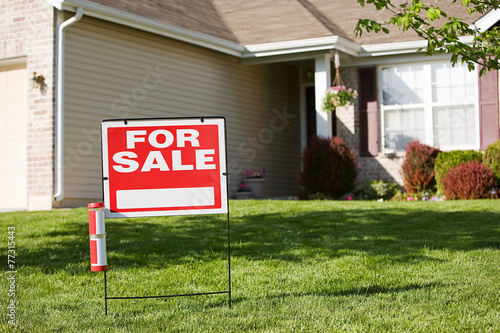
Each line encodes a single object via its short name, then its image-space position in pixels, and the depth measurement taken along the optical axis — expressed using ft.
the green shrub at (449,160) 41.45
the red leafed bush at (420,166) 43.65
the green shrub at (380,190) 45.75
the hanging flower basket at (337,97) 43.78
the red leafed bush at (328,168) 43.52
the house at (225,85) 36.37
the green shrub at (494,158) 39.58
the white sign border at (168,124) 15.24
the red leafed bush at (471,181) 38.75
